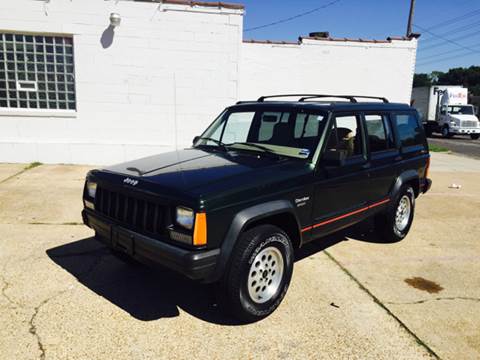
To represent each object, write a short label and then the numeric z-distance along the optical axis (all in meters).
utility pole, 22.92
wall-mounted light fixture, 9.44
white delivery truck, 26.98
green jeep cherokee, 3.04
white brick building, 9.63
